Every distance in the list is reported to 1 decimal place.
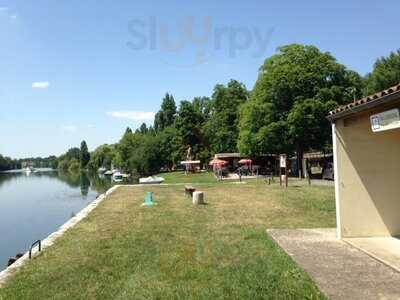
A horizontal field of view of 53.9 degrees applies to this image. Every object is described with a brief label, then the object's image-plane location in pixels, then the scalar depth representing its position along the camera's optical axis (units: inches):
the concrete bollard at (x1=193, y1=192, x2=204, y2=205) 588.8
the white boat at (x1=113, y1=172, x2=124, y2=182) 2283.0
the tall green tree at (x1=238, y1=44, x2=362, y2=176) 1133.7
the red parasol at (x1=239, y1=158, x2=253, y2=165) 1560.5
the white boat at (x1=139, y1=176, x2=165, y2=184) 1354.6
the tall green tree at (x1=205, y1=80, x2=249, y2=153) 1925.4
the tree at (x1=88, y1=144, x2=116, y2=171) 4421.8
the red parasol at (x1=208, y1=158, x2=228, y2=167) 1459.6
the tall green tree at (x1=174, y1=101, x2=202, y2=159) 2213.3
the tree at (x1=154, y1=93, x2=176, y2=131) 2945.4
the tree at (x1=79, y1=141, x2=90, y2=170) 5497.0
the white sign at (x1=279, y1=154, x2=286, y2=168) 818.9
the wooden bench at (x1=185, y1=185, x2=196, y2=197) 707.7
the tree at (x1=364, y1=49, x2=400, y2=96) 1205.0
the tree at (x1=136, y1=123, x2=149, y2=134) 3431.1
